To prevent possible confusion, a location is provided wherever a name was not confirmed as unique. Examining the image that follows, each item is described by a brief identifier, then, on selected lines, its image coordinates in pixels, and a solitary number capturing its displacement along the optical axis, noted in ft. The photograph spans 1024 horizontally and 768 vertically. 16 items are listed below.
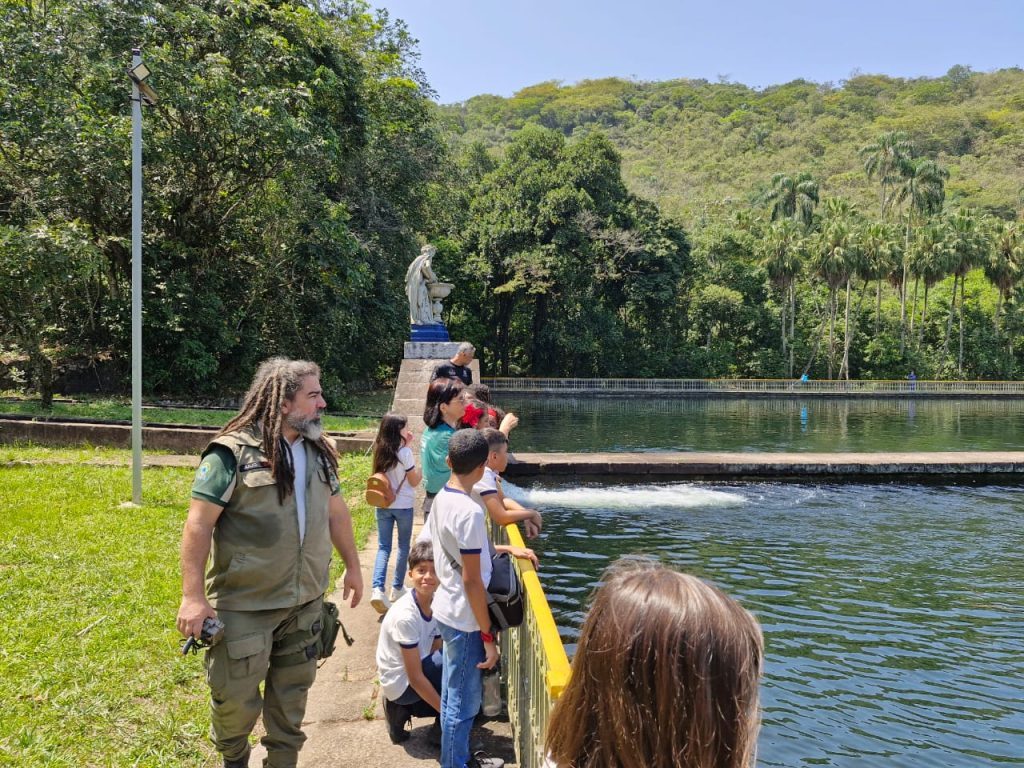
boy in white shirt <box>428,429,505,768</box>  10.88
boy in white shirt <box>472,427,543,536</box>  13.38
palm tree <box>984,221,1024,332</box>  165.67
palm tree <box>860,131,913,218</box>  195.11
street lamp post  27.68
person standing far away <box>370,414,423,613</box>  18.12
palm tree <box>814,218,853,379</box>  153.38
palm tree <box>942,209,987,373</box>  159.43
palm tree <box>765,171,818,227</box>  185.14
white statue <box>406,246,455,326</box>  43.62
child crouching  12.86
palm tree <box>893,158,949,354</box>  183.01
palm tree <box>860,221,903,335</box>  157.79
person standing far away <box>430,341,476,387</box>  24.58
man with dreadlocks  9.65
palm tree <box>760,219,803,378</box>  159.12
